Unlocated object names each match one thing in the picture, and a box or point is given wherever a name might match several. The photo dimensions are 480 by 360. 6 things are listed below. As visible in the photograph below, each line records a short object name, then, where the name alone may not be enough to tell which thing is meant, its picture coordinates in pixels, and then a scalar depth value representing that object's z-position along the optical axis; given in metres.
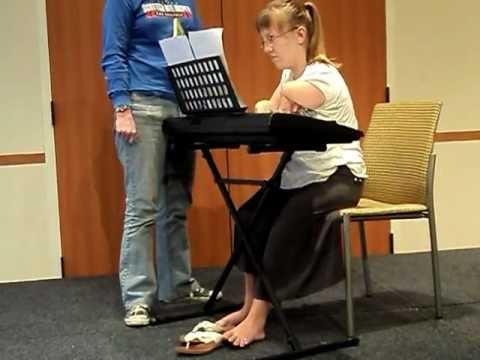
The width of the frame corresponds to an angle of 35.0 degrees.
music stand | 2.40
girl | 2.56
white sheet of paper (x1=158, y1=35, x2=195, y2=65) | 2.50
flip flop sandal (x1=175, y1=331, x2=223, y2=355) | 2.52
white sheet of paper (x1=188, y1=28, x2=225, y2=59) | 2.39
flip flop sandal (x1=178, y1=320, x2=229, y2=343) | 2.62
